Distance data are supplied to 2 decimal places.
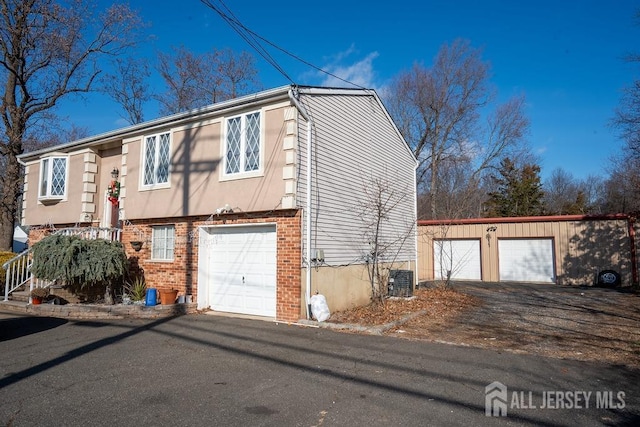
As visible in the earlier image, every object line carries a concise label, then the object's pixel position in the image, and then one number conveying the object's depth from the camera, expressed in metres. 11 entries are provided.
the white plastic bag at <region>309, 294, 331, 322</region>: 9.39
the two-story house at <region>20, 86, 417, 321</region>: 9.84
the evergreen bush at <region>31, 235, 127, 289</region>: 10.52
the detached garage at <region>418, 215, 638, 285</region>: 18.11
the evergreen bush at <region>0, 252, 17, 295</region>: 14.31
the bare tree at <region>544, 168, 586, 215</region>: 42.22
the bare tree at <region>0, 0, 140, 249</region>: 18.16
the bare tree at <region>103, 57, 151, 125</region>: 28.58
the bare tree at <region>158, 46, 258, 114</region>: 28.92
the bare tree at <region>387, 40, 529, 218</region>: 28.92
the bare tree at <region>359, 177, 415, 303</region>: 12.47
